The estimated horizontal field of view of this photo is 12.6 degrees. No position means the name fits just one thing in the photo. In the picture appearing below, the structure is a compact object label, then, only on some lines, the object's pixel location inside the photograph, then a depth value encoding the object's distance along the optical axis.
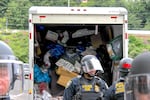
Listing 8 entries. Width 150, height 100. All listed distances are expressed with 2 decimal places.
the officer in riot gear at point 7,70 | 5.19
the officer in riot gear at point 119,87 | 8.97
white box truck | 11.41
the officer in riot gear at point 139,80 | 4.25
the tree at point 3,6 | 57.17
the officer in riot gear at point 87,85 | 9.69
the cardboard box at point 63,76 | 12.94
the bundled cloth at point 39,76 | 12.73
